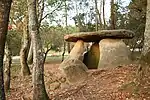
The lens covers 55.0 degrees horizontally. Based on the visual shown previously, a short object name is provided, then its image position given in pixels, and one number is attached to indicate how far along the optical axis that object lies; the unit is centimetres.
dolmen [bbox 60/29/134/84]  551
